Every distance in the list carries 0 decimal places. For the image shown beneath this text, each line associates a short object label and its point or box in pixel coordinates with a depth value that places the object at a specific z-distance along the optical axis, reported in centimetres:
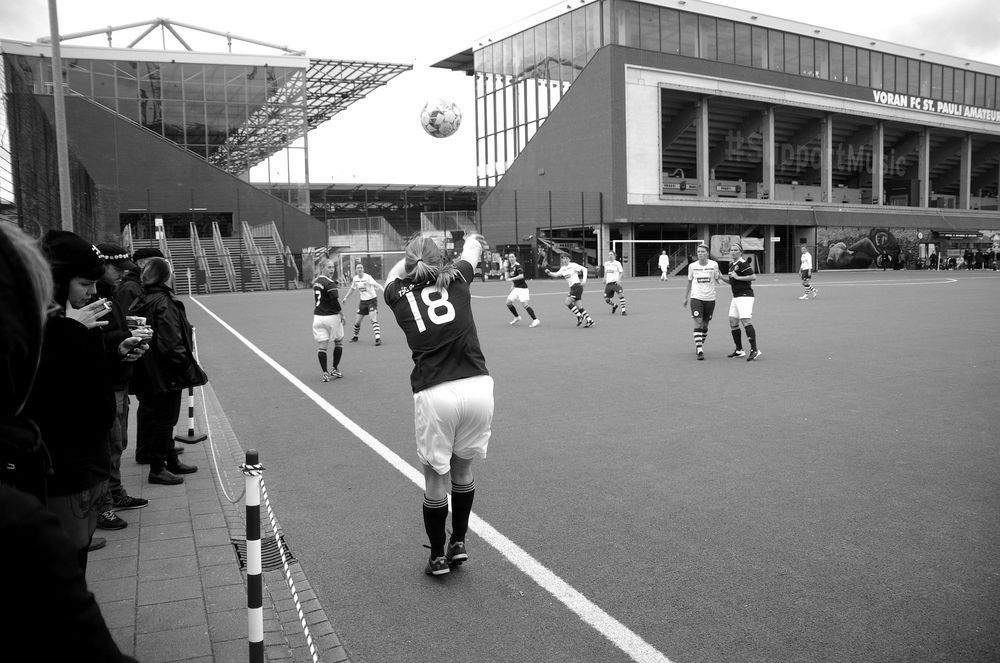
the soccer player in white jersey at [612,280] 2242
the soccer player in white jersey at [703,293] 1332
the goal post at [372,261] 5075
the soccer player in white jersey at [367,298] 1669
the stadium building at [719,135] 5053
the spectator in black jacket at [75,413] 279
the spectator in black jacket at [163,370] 635
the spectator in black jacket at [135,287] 664
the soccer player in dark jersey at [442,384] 439
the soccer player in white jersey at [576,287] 1886
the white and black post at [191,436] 771
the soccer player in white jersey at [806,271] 2670
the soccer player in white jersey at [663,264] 4600
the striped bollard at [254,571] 298
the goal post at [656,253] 5175
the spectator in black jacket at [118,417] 491
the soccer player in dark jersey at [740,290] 1302
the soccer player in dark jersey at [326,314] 1209
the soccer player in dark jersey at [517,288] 1973
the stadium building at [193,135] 4503
